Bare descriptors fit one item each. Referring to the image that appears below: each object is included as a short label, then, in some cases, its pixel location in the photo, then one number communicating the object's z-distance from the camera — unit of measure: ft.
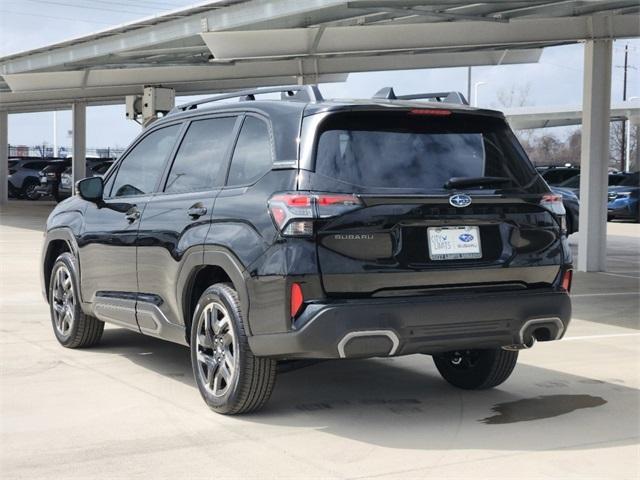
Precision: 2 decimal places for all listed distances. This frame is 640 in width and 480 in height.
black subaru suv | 16.88
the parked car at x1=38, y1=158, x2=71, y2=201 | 119.08
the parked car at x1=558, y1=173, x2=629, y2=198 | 79.62
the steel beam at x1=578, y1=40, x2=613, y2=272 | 48.11
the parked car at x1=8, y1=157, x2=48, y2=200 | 136.46
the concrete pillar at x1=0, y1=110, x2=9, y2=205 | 124.26
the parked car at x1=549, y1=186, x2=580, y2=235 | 67.36
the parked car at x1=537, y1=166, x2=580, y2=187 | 89.51
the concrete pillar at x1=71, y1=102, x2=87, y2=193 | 110.52
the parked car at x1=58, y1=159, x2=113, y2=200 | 114.11
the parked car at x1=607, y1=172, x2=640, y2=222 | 102.37
